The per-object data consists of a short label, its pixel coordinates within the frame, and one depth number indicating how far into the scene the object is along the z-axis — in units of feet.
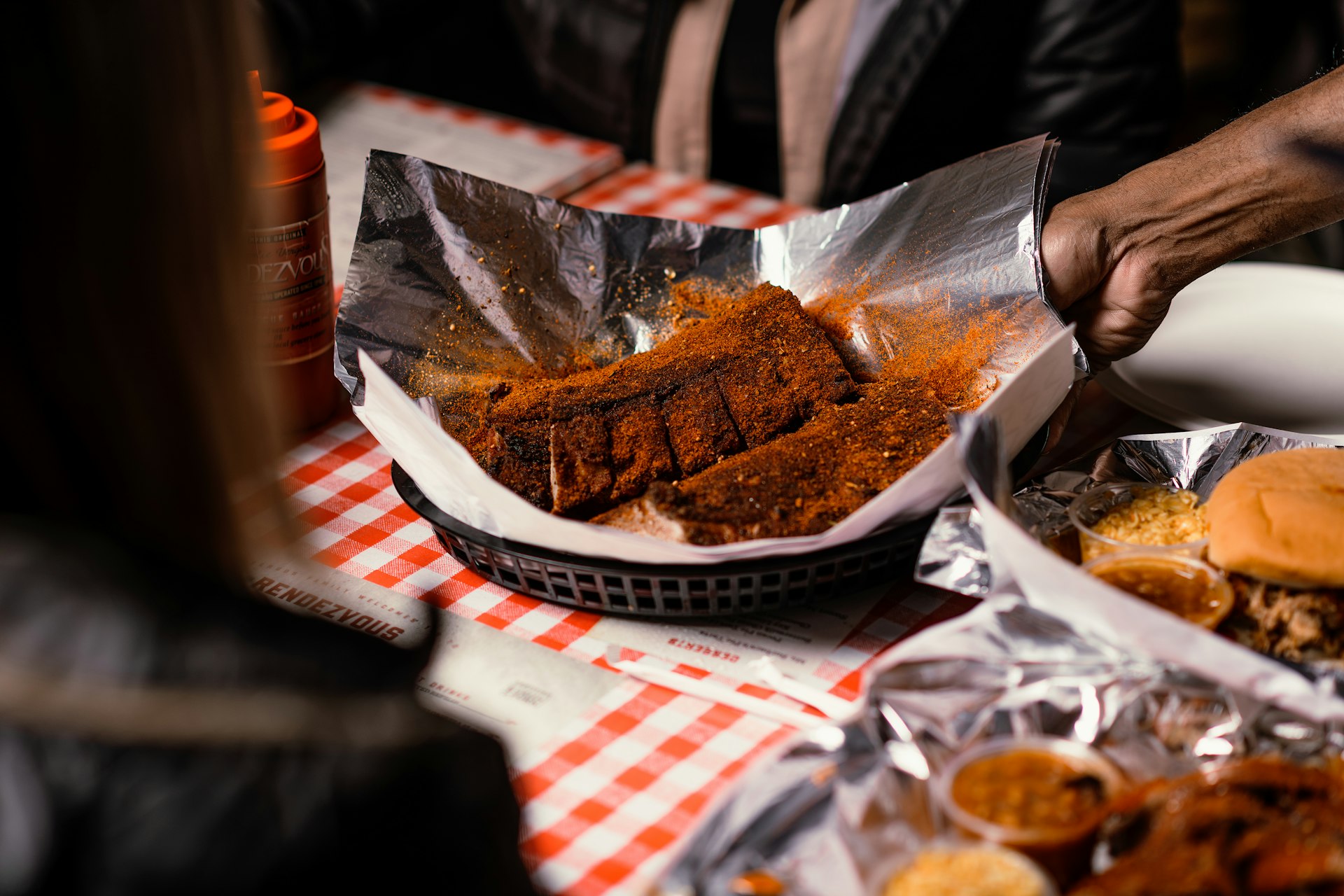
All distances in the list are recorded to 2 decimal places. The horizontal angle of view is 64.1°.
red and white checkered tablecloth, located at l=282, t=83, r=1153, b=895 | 3.60
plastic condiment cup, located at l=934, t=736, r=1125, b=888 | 2.99
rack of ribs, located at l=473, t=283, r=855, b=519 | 5.12
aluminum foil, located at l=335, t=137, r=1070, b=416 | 5.85
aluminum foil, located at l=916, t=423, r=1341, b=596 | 4.80
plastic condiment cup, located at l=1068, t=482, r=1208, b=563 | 4.33
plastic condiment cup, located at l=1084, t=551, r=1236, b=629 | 3.86
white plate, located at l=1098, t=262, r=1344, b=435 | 5.79
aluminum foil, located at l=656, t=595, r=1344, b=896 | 3.18
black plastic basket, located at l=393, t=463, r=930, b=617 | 4.23
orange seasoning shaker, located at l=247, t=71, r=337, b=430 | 5.26
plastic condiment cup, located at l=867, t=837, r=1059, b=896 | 2.84
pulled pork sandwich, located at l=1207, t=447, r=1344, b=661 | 3.82
